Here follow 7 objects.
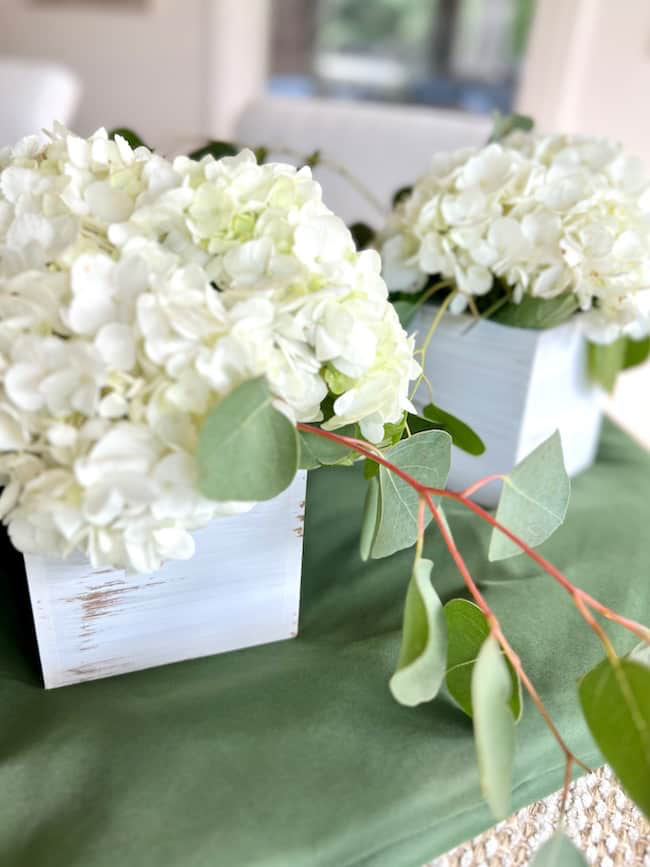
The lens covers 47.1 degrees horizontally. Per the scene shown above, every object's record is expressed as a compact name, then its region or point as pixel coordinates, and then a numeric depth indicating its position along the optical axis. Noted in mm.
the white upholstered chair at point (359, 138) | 1376
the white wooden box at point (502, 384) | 685
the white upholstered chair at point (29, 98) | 1616
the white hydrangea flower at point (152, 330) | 354
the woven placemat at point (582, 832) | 440
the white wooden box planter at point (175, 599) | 462
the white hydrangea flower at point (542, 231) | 618
